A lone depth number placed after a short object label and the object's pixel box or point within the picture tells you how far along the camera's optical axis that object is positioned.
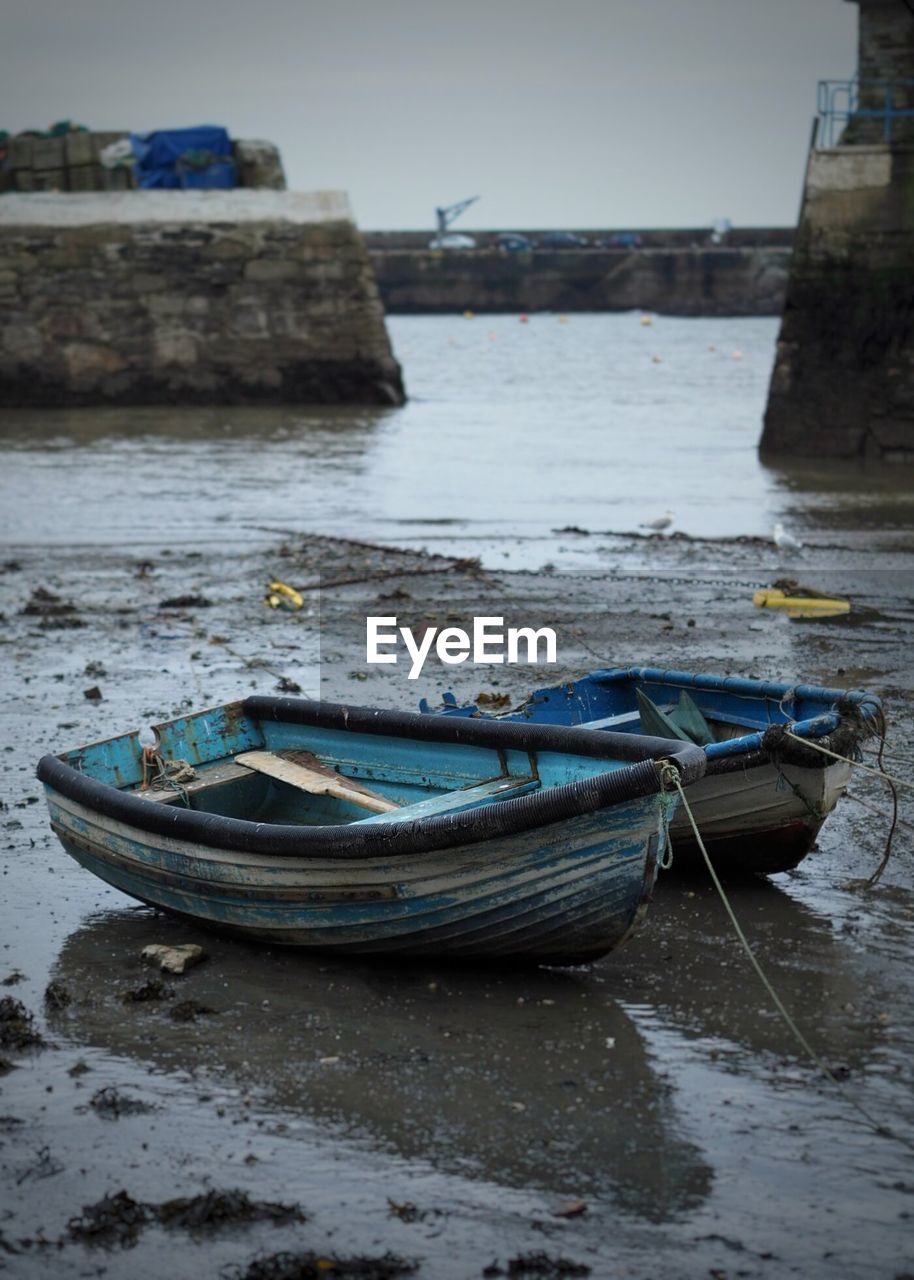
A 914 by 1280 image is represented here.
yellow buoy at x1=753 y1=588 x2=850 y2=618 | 10.87
